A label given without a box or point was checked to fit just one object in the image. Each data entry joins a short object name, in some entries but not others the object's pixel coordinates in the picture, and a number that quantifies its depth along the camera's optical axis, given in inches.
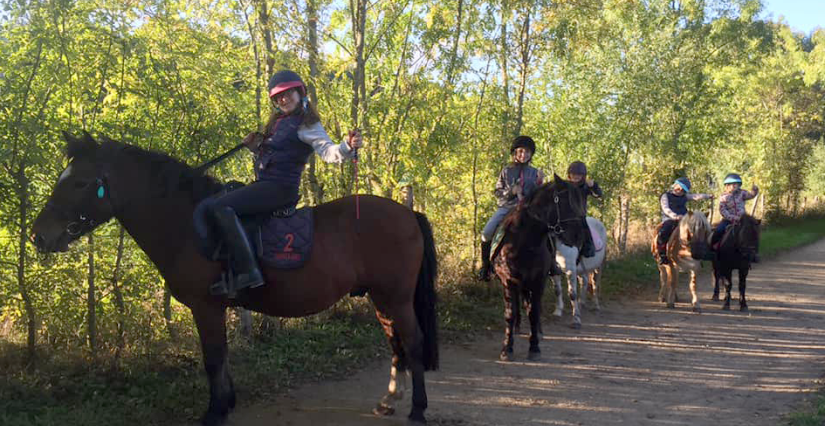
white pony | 359.3
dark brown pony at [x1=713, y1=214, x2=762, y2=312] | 413.4
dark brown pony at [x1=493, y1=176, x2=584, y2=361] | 266.8
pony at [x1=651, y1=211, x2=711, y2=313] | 401.1
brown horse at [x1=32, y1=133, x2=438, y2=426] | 163.9
